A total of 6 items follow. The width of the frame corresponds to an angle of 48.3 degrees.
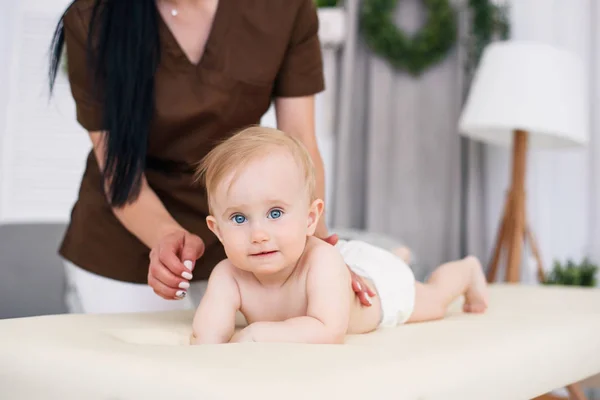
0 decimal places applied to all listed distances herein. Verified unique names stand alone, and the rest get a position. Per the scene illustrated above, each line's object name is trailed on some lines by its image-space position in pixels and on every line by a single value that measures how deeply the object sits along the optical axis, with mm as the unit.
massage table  594
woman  1213
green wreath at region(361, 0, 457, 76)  3289
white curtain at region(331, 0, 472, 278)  3340
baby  822
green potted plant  2617
